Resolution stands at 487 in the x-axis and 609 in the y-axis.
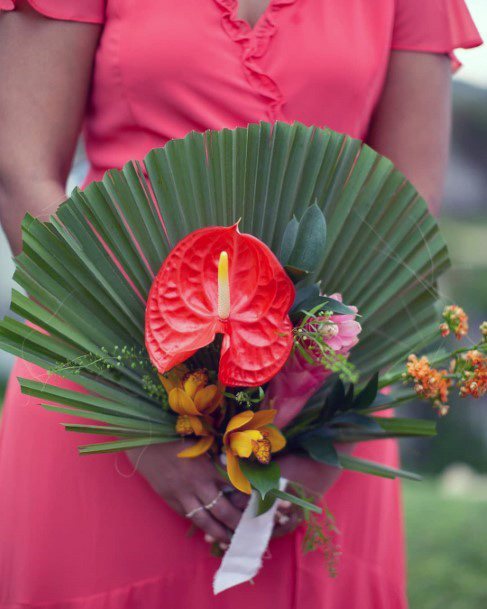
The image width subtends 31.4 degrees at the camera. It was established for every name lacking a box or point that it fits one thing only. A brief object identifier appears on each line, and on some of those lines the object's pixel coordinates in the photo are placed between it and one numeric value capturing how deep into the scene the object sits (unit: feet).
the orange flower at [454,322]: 3.73
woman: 4.09
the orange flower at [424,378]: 3.58
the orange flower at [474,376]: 3.56
